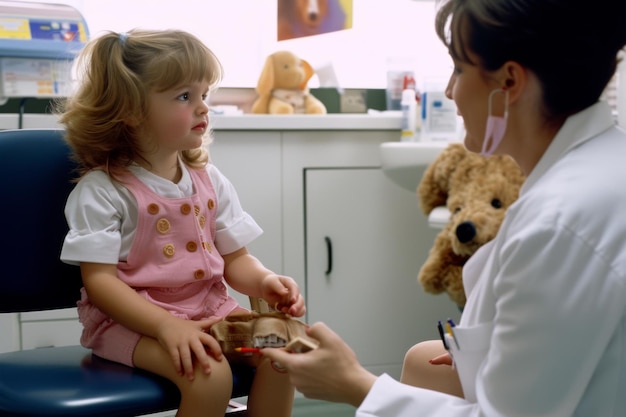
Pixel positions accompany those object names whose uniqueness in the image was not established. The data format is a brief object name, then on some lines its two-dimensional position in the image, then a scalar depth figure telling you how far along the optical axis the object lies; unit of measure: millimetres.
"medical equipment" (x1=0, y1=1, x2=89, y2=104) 2152
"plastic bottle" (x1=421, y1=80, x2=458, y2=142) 2342
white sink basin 2135
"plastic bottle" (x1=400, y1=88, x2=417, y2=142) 2301
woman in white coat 779
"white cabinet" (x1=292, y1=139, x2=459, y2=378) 2307
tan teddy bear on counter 2404
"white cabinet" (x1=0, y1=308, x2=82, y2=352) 2029
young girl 1235
